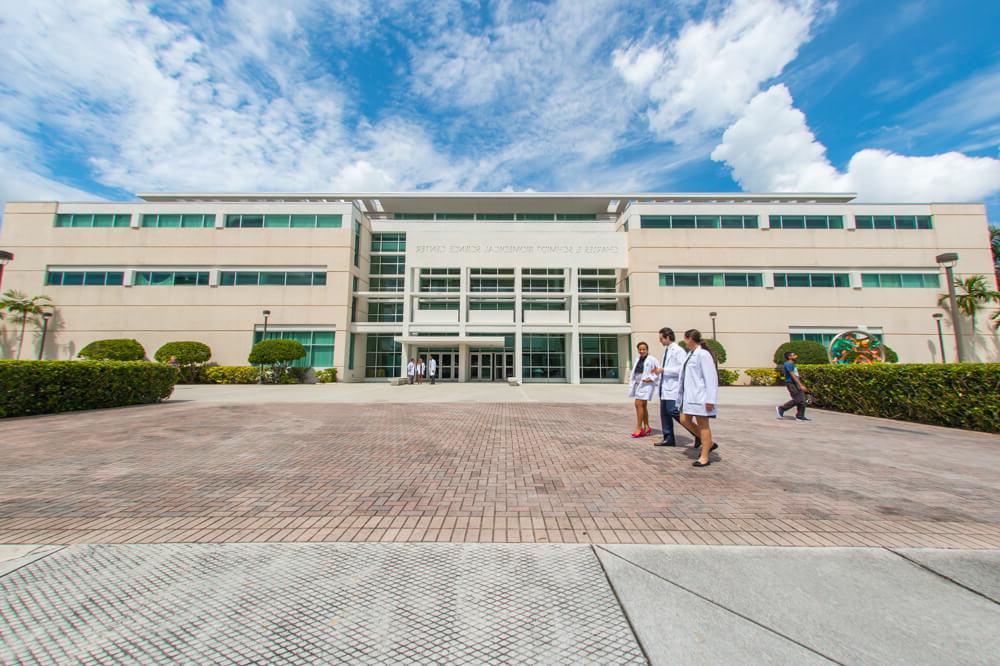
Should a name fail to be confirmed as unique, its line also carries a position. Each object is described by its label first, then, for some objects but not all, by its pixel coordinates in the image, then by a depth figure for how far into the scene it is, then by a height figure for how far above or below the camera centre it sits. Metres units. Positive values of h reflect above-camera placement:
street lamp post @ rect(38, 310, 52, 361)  28.22 +2.71
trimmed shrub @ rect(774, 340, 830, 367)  25.56 +1.04
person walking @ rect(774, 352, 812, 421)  10.33 -0.53
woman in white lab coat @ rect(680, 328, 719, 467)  5.73 -0.29
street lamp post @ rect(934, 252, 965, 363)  13.81 +3.61
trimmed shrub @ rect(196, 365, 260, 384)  27.56 -0.53
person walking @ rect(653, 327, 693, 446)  6.72 -0.21
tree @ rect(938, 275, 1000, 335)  28.11 +5.00
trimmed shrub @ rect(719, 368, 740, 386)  27.47 -0.57
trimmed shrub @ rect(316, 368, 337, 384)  28.61 -0.62
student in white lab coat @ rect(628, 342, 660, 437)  7.33 -0.27
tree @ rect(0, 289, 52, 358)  28.06 +4.07
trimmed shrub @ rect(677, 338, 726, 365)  26.10 +1.17
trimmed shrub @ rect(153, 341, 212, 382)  26.28 +0.76
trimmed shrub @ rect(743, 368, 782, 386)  27.73 -0.56
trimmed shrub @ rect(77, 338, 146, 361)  24.92 +0.99
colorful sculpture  21.48 +1.15
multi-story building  29.16 +6.81
